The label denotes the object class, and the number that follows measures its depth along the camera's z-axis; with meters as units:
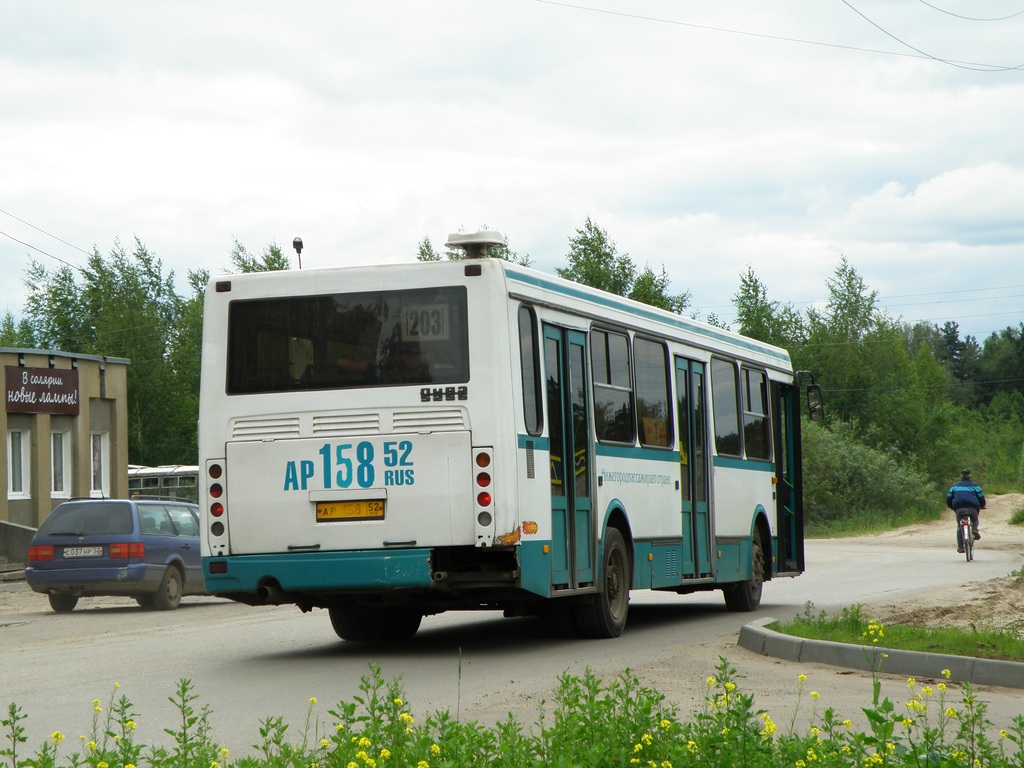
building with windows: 37.84
